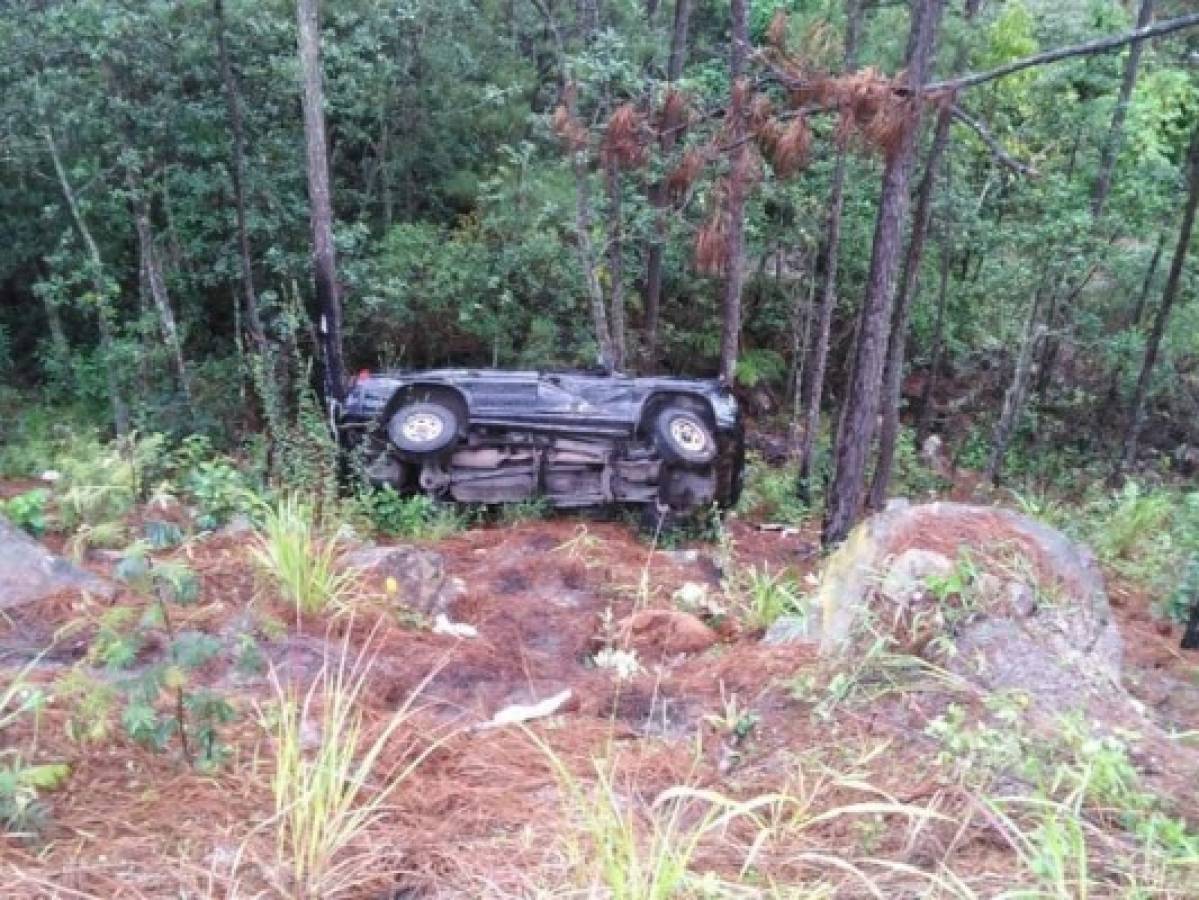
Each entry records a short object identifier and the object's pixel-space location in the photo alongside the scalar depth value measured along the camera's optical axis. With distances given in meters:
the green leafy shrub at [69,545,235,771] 2.76
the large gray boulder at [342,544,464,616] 4.68
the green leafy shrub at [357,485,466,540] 7.33
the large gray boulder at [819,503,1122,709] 3.49
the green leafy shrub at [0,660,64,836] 2.49
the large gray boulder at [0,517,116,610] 4.24
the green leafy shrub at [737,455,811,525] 12.34
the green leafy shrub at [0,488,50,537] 5.62
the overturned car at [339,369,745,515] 8.07
